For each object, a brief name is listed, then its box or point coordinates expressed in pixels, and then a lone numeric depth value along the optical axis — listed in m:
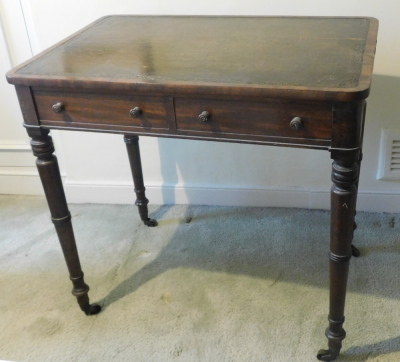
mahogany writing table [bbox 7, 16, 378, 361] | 1.10
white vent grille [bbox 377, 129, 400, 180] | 1.81
